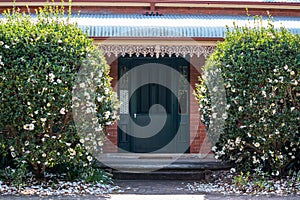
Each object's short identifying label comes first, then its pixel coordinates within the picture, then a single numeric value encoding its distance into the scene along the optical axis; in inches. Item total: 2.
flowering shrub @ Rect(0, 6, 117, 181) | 303.3
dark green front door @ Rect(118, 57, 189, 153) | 458.0
